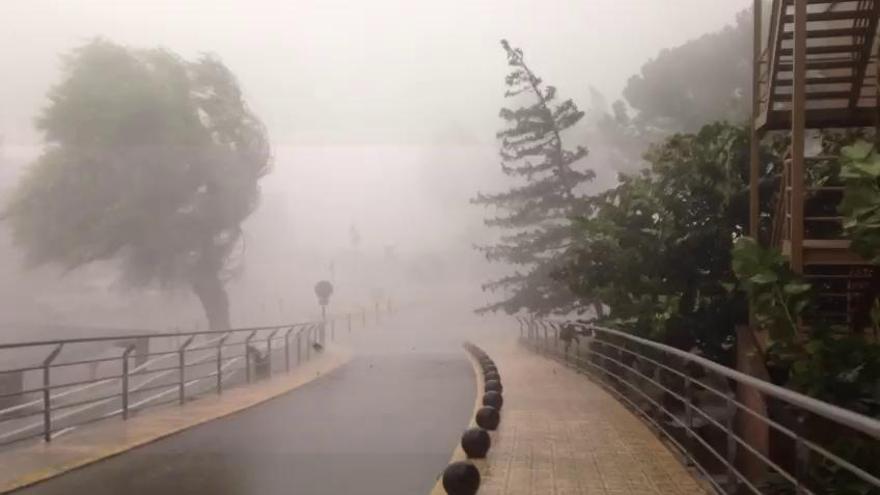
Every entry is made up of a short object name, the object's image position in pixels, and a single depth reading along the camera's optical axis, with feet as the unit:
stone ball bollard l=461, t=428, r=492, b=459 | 27.50
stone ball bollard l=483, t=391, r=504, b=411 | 39.09
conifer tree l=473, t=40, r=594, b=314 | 103.47
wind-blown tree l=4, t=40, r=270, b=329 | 112.37
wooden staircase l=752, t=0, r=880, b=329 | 34.32
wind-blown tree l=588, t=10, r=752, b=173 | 101.35
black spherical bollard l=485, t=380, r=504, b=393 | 43.27
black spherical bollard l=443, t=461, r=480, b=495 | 21.26
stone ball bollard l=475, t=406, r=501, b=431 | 32.78
